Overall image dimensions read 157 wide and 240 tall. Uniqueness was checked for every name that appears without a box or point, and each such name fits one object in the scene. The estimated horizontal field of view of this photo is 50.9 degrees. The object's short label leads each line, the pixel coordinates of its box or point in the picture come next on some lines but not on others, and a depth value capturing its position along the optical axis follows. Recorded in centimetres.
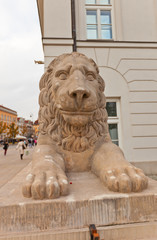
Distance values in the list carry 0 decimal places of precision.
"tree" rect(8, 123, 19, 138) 4464
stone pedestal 107
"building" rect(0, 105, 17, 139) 4959
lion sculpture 129
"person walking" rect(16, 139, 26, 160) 942
